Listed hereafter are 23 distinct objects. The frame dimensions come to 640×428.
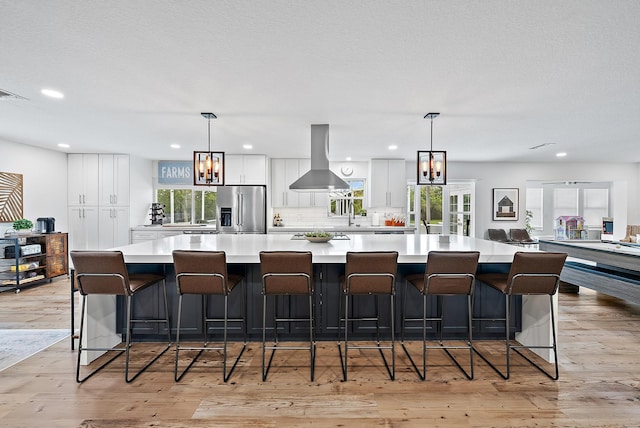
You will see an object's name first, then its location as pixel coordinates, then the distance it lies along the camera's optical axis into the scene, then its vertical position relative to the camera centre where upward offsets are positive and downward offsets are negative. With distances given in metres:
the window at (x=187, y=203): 7.33 +0.12
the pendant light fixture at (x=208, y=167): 3.81 +0.48
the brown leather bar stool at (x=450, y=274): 2.43 -0.47
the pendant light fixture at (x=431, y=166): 3.71 +0.49
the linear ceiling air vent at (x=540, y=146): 5.34 +1.07
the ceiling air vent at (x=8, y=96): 2.99 +1.04
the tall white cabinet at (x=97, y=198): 6.35 +0.20
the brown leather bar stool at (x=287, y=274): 2.43 -0.48
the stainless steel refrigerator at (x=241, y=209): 6.45 +0.00
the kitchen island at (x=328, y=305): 3.01 -0.88
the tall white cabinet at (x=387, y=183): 6.84 +0.55
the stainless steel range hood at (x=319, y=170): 4.15 +0.50
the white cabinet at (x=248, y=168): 6.57 +0.81
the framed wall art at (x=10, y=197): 5.06 +0.17
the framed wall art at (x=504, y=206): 7.57 +0.09
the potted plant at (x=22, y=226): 5.18 -0.28
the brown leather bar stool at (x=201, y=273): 2.43 -0.48
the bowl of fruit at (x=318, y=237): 3.57 -0.30
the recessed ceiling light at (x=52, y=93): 2.96 +1.04
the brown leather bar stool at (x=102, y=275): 2.38 -0.48
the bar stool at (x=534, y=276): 2.42 -0.49
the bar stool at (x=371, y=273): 2.44 -0.47
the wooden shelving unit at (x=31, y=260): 4.93 -0.83
